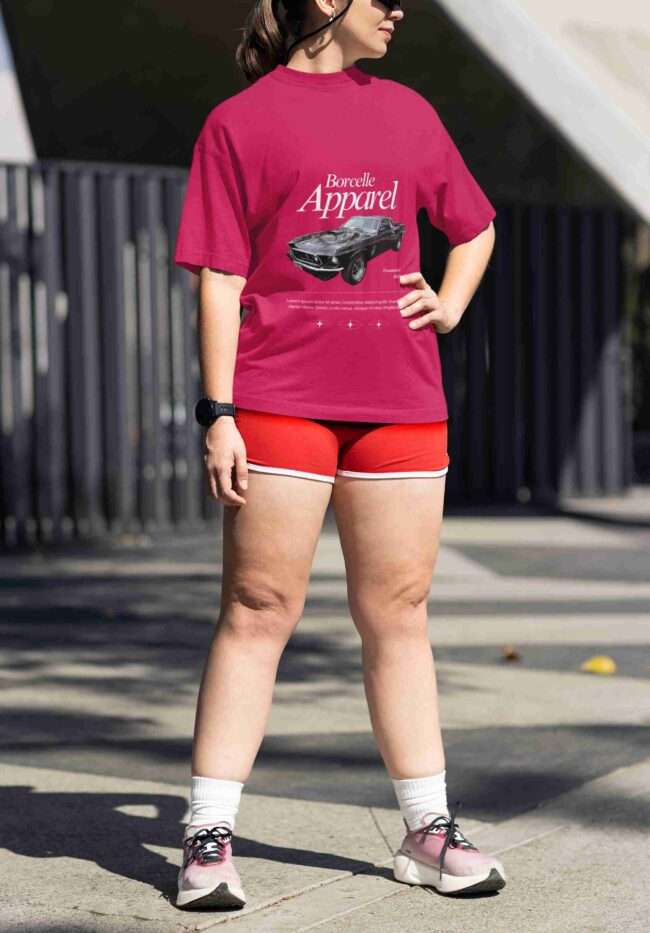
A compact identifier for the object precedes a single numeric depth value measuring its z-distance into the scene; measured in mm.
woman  5535
